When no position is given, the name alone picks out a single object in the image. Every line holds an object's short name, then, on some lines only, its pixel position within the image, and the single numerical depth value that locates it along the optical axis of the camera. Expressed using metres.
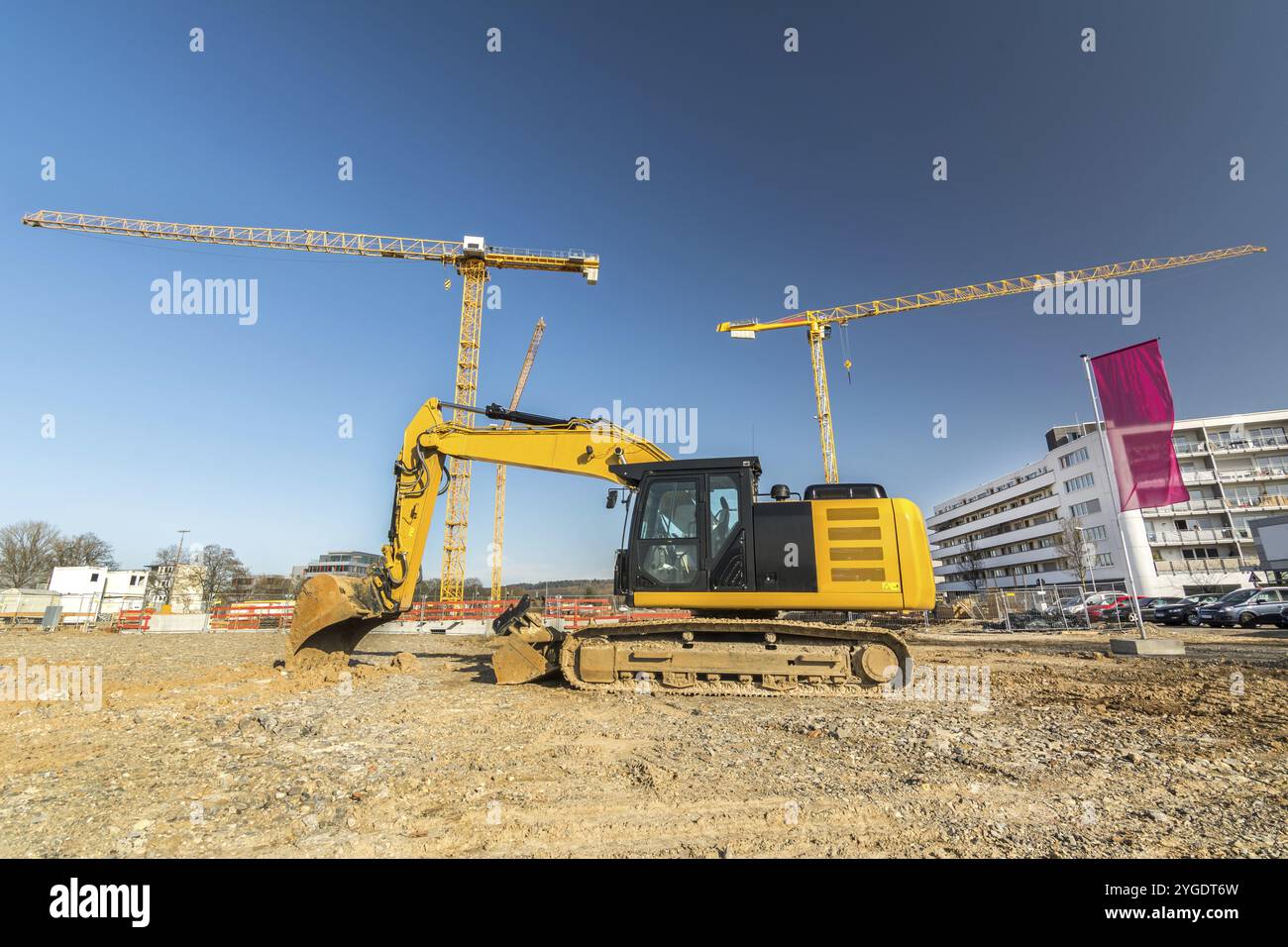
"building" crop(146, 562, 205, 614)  54.94
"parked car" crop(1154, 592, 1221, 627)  26.23
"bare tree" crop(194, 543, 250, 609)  60.25
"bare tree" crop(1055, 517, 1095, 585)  47.56
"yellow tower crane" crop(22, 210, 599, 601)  39.19
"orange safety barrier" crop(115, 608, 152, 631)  27.50
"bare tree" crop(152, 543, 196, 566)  65.76
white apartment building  50.19
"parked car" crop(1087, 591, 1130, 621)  31.23
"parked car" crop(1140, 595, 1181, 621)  29.05
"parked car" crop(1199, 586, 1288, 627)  22.95
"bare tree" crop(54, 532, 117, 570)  60.34
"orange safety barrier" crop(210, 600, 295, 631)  28.03
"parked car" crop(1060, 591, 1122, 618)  31.52
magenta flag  15.35
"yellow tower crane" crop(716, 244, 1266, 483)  49.78
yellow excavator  7.60
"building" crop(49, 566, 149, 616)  44.09
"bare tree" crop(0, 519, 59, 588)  56.41
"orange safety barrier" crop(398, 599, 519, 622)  25.89
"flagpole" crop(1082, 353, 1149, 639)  16.38
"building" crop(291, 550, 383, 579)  113.59
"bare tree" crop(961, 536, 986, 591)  80.12
